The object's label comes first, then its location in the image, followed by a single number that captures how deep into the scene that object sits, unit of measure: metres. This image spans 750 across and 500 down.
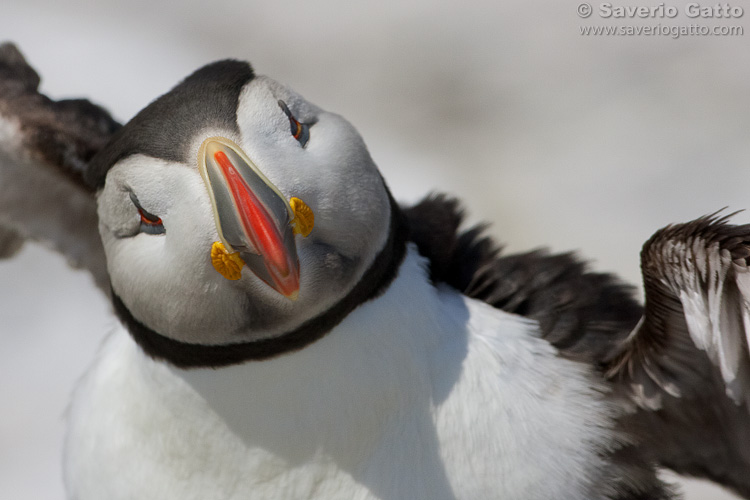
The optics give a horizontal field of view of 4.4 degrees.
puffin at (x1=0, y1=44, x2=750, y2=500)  2.08
